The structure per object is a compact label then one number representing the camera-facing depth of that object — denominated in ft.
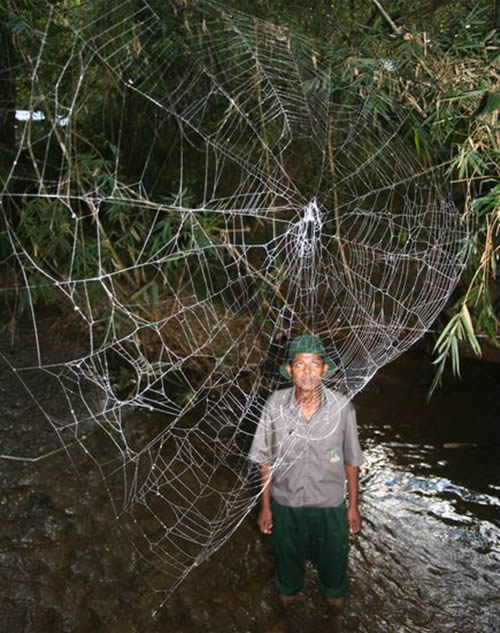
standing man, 6.04
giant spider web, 6.43
